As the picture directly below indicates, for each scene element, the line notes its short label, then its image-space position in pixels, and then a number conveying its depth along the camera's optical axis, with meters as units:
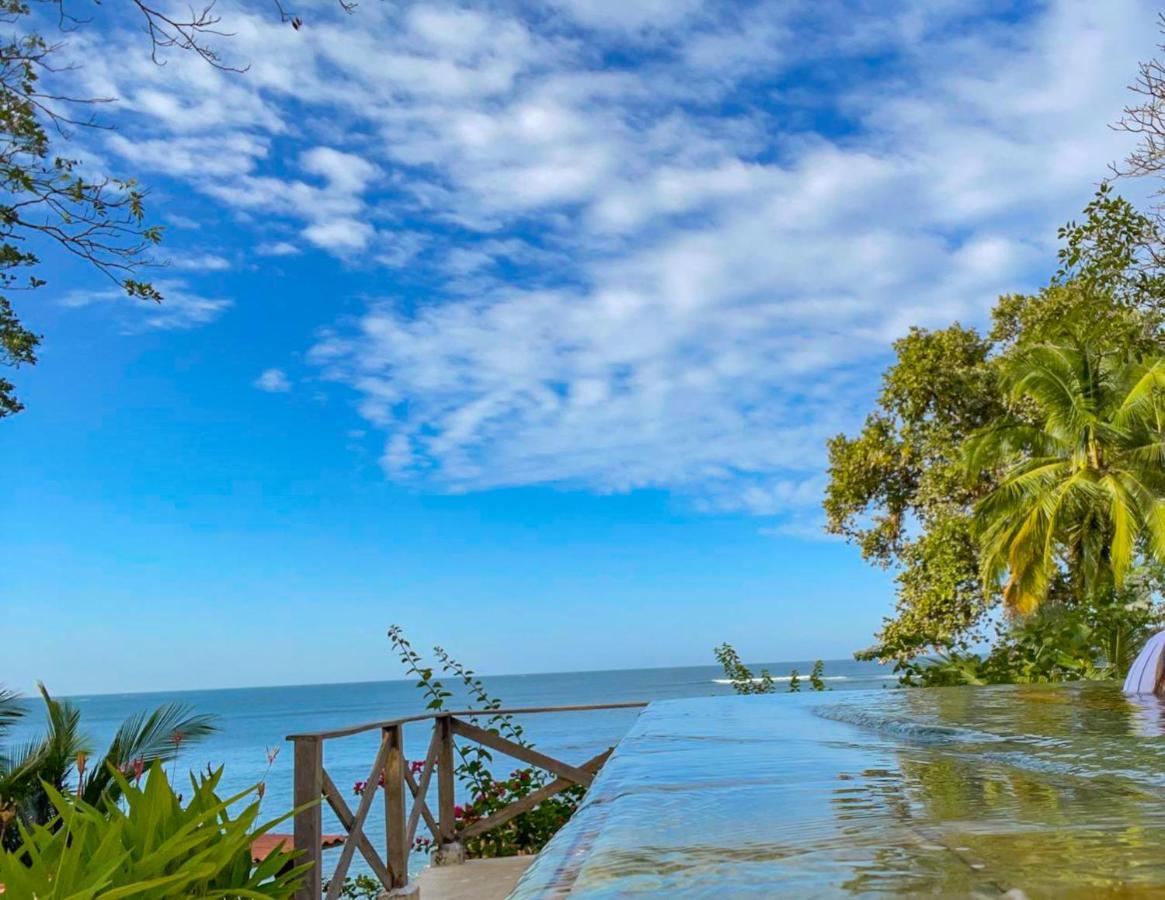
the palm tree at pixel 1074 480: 10.77
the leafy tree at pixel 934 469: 13.57
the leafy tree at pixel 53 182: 4.41
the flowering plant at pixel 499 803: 5.94
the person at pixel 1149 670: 3.63
